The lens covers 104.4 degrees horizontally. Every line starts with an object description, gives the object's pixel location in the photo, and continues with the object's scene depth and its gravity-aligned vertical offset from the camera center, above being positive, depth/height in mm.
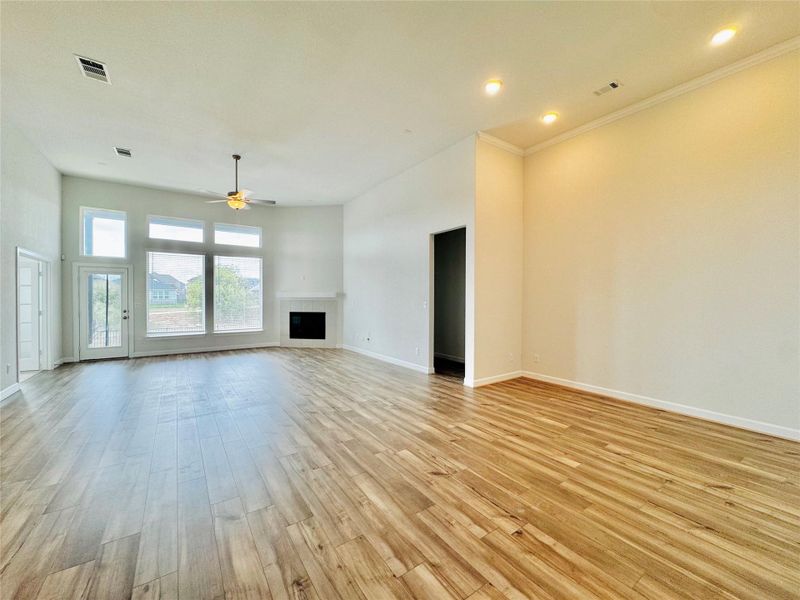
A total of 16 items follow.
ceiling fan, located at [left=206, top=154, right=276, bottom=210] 4948 +1667
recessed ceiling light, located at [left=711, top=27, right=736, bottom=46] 2824 +2449
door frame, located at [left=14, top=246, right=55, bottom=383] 5668 -380
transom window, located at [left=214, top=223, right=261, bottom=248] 7914 +1752
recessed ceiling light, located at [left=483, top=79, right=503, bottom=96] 3463 +2442
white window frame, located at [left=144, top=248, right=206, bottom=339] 7074 -170
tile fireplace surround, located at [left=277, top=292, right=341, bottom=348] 8320 -178
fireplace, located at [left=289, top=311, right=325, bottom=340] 8398 -644
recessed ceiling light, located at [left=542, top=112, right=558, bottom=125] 4188 +2507
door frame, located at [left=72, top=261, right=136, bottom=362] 6398 -97
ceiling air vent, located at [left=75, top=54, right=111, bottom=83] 3170 +2462
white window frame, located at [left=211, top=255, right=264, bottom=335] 7766 +171
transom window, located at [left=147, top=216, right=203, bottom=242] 7211 +1749
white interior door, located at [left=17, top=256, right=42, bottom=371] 5527 -244
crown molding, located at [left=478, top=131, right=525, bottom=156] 4703 +2494
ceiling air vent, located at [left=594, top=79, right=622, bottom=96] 3541 +2484
